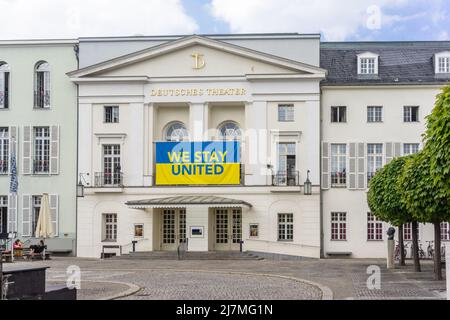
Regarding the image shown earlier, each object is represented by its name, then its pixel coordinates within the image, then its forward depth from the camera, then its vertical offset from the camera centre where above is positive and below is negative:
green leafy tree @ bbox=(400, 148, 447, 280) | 20.86 -0.20
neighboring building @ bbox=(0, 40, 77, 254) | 41.47 +2.88
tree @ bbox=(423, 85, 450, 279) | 15.81 +0.97
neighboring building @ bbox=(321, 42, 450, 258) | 40.16 +2.33
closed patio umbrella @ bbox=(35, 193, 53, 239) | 35.78 -1.62
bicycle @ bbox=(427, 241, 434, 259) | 39.34 -3.26
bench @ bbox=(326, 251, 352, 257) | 40.06 -3.43
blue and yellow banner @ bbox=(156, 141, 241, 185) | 40.06 +1.26
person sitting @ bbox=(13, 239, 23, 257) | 36.44 -2.89
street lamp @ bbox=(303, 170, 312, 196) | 39.56 +0.01
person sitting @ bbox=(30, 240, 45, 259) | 36.72 -2.91
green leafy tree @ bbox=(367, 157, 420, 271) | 28.33 -0.40
